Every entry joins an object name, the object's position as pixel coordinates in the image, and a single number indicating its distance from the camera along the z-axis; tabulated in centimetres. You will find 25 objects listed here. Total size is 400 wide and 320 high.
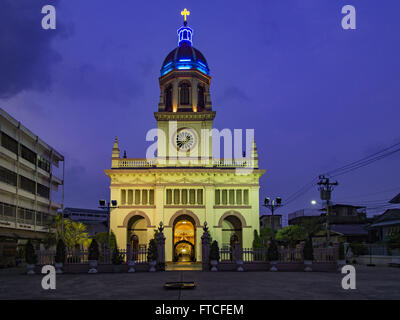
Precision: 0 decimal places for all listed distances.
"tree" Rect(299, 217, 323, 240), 6409
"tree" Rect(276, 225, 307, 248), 6215
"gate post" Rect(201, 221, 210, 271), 3078
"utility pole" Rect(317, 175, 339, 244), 3908
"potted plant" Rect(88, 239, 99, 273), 2908
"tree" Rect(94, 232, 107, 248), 4902
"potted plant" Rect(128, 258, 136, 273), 2943
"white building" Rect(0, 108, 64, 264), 4241
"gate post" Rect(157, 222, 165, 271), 3072
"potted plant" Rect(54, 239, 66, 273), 2897
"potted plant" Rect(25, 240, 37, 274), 2858
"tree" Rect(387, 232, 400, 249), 3991
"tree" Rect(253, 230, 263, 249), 4588
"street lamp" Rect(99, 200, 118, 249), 3488
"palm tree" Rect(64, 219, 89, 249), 4724
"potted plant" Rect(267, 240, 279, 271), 2981
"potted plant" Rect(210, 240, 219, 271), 3034
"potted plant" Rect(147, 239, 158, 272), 3005
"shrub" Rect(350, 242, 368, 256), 4744
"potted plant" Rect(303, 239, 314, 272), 2986
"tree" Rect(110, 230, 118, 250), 4444
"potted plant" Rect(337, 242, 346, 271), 3041
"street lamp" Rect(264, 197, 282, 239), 3391
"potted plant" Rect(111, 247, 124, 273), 2925
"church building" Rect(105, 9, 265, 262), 4734
